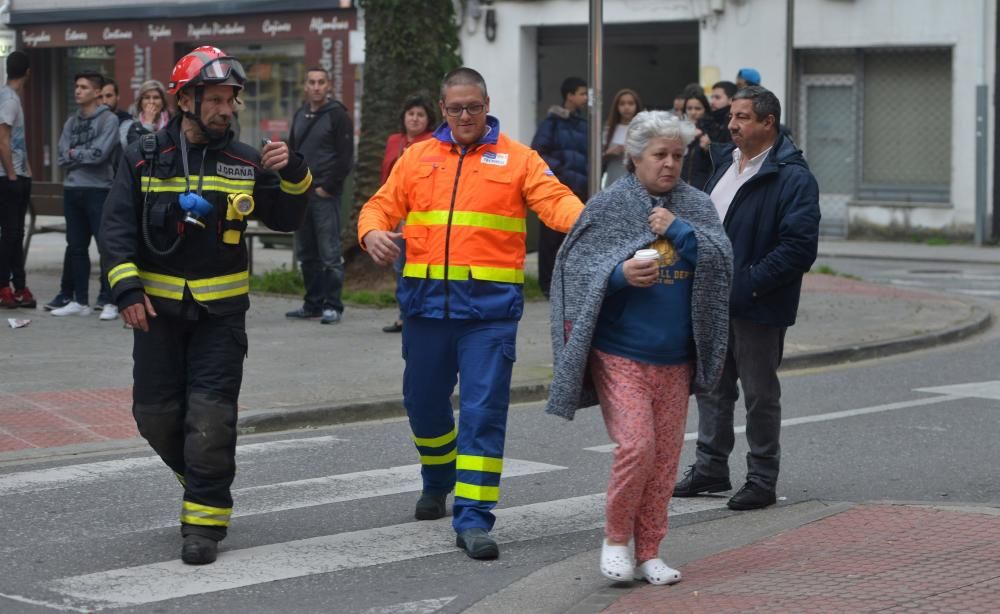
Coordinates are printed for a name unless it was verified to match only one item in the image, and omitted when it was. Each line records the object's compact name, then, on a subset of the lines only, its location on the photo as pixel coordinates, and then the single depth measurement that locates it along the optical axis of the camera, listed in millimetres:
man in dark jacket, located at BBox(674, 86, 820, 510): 7371
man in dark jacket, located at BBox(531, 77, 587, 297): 15047
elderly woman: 5988
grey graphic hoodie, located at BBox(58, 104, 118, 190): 13664
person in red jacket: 12094
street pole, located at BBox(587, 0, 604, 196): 13008
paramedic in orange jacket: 6641
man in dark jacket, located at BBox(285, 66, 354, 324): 13812
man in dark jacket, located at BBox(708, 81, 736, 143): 13297
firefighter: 6496
